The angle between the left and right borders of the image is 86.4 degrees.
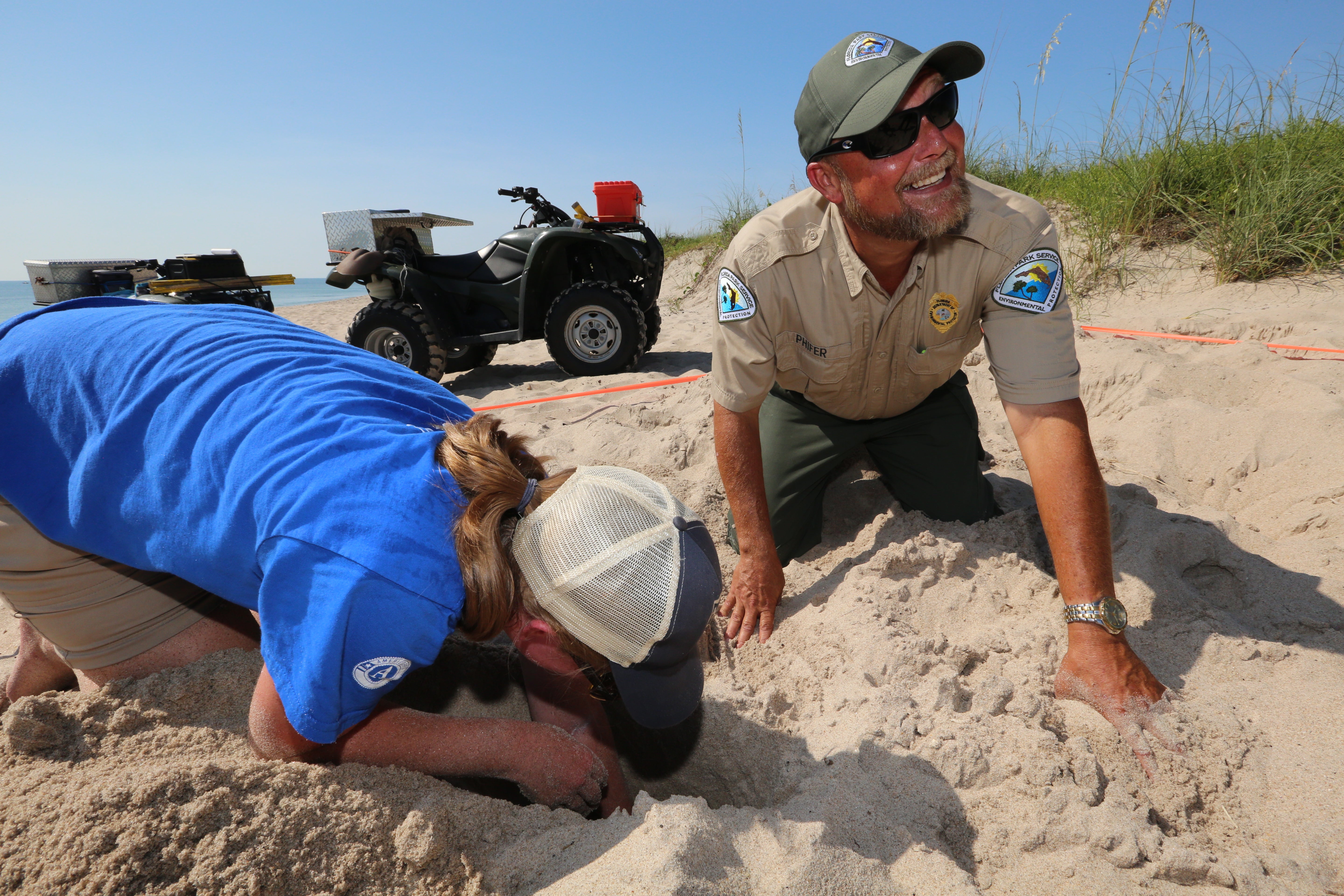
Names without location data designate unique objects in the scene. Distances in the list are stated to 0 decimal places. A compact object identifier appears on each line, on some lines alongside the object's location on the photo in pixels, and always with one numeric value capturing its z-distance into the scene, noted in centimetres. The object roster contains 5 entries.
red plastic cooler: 523
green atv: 477
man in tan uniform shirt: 165
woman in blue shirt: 103
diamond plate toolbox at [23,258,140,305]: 541
